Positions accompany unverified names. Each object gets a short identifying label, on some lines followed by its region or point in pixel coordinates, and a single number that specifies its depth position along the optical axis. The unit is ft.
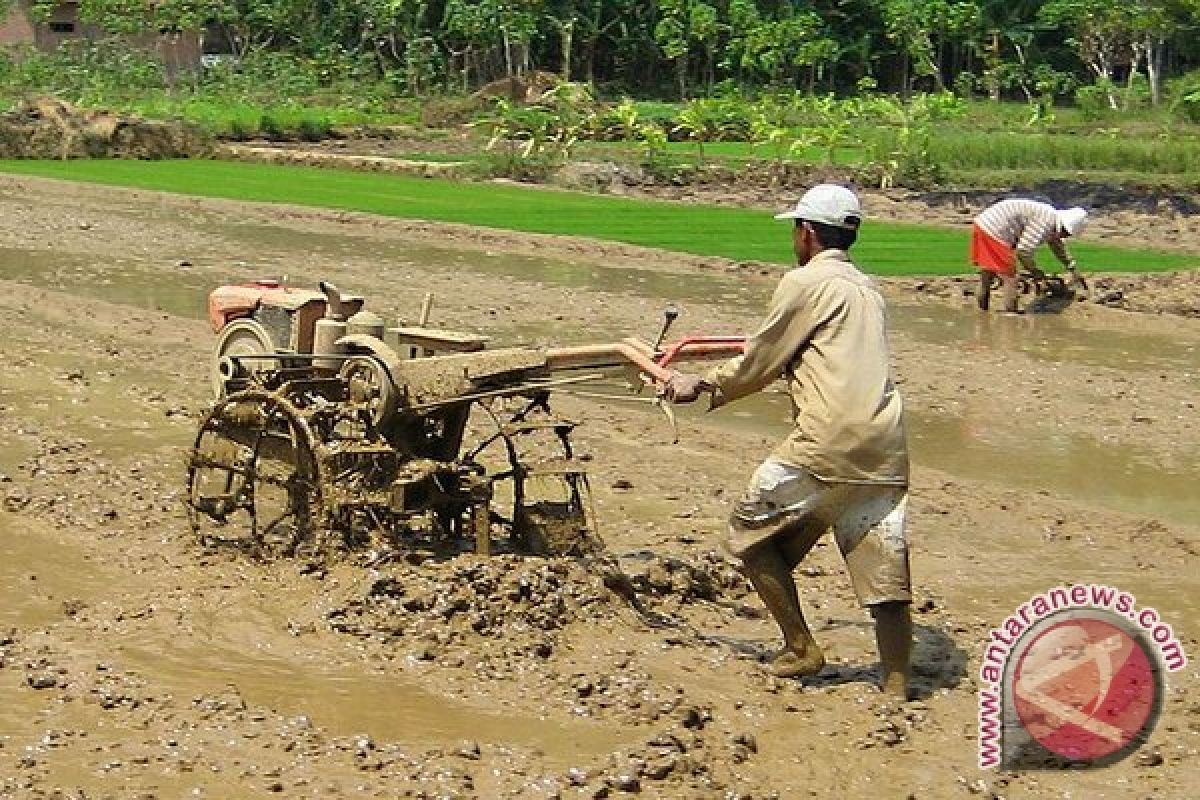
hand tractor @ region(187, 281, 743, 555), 21.77
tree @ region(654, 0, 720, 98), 148.66
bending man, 50.78
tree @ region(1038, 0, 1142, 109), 135.13
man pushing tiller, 18.52
